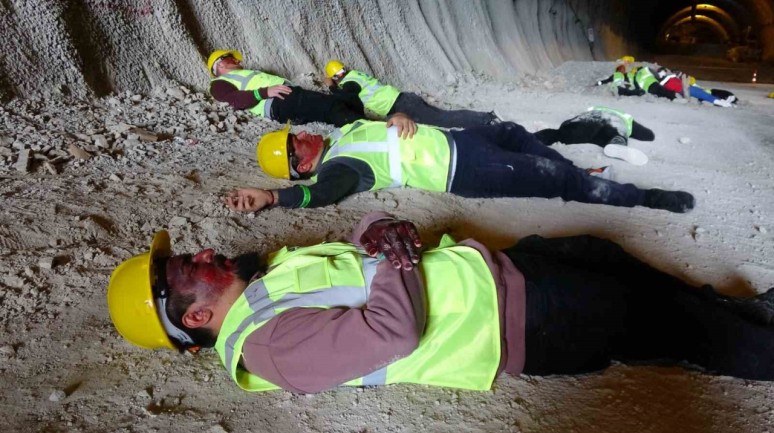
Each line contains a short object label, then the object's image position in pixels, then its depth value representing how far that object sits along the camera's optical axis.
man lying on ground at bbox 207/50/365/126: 4.83
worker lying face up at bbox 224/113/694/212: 3.42
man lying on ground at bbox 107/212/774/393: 1.70
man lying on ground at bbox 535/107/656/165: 4.57
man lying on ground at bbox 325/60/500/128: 4.87
